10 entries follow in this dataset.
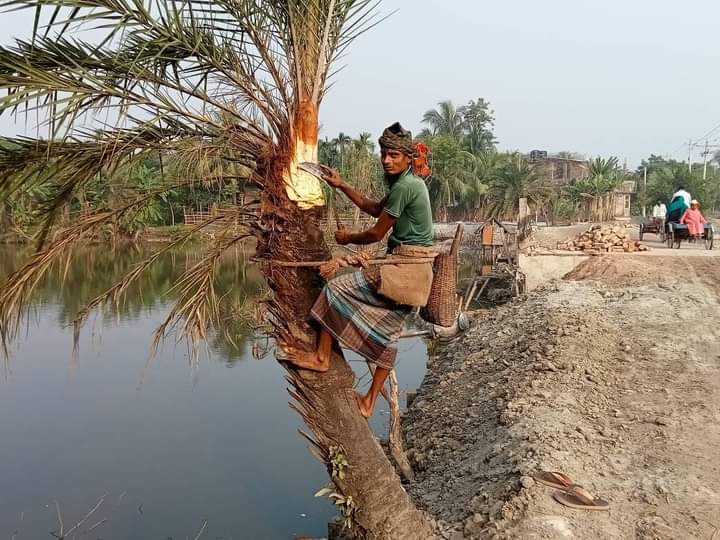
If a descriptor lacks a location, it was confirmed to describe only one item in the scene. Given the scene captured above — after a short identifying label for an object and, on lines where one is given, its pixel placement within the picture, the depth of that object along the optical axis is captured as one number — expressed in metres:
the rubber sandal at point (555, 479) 4.39
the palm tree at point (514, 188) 34.78
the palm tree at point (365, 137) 33.56
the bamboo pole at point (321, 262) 3.09
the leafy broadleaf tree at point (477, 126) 41.88
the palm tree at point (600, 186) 28.66
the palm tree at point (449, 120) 45.81
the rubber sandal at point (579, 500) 4.12
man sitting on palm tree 3.16
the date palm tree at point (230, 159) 3.07
